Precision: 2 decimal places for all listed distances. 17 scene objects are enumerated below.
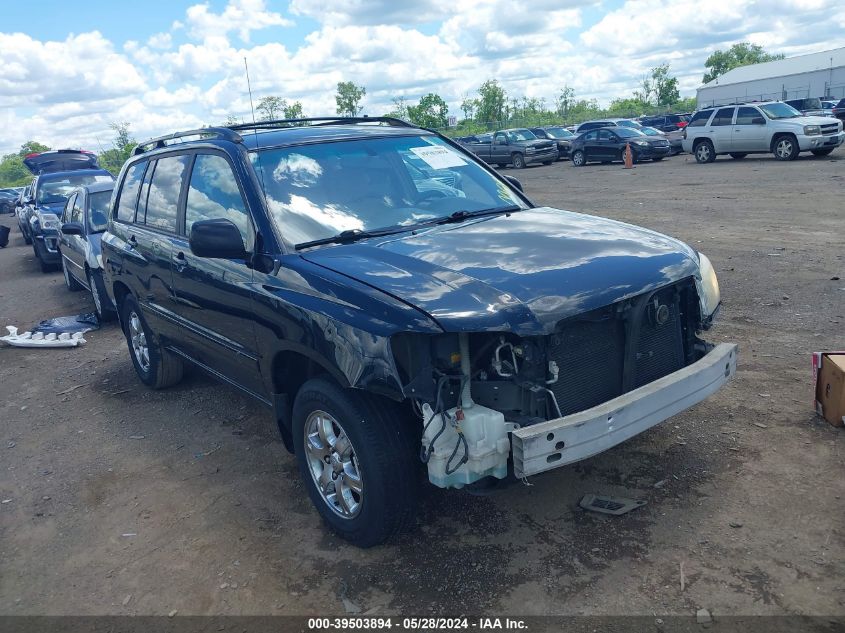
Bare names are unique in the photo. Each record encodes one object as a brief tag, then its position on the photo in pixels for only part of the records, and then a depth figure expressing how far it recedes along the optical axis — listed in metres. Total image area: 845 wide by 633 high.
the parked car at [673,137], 27.19
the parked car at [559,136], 31.50
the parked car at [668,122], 36.75
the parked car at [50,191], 13.86
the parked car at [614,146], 26.27
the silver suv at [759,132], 20.59
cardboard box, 4.26
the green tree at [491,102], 68.62
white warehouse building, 62.16
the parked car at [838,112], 30.34
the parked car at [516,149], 30.23
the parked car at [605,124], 28.68
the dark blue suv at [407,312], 3.09
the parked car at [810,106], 32.09
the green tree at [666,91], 79.31
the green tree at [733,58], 100.62
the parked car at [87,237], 9.03
